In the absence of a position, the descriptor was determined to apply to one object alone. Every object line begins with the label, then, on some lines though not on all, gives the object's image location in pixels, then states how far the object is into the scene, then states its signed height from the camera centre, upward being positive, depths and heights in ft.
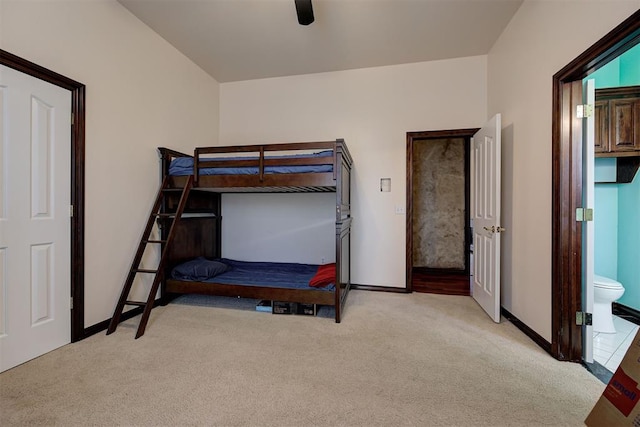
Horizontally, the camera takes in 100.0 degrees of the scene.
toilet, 7.56 -2.57
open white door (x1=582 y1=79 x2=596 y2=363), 6.08 -0.41
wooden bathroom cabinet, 8.25 +2.87
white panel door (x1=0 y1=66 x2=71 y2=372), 5.75 -0.14
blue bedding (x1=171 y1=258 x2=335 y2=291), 9.22 -2.42
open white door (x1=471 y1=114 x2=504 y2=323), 8.23 -0.11
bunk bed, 8.46 +0.39
